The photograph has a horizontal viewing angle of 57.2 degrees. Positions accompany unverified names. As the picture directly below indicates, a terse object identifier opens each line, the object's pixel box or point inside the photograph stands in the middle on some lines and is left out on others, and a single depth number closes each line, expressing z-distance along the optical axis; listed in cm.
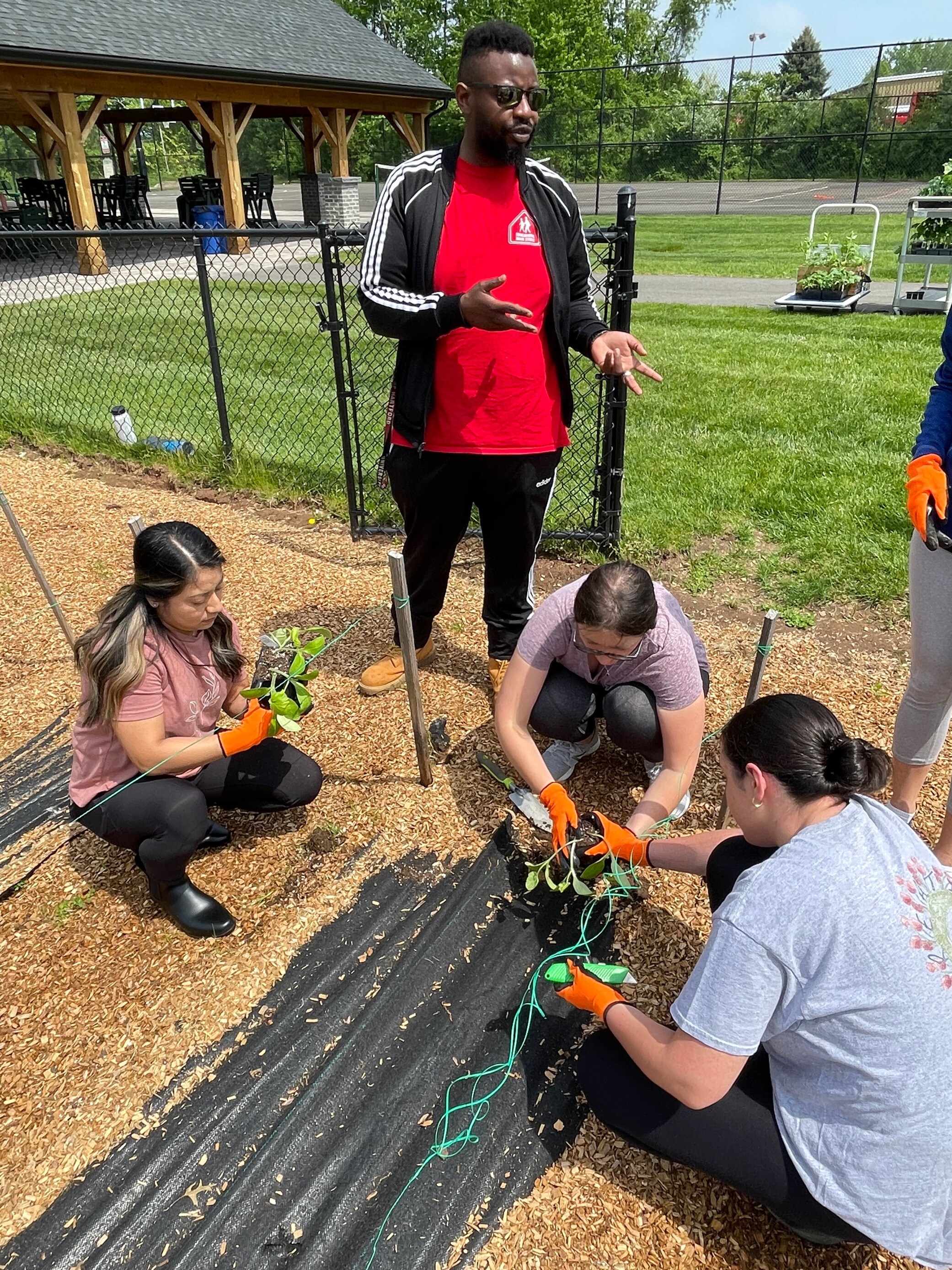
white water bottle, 559
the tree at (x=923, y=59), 2381
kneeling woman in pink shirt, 207
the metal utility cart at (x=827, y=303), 862
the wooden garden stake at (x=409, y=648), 227
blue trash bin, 1428
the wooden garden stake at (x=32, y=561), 300
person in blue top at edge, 207
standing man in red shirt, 237
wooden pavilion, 1126
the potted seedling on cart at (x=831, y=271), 877
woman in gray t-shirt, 132
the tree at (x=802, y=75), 1909
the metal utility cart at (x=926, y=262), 821
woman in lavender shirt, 225
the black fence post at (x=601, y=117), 1824
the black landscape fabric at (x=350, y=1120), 163
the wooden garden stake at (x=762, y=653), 214
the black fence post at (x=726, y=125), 1772
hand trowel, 244
